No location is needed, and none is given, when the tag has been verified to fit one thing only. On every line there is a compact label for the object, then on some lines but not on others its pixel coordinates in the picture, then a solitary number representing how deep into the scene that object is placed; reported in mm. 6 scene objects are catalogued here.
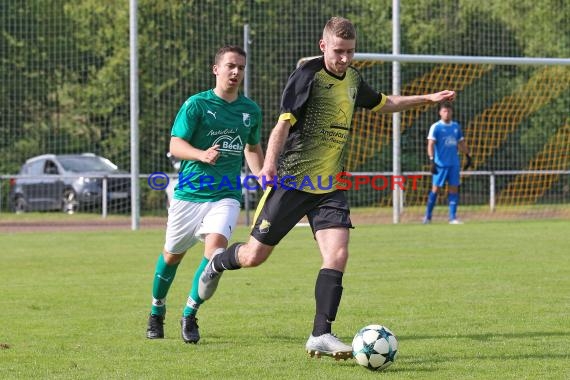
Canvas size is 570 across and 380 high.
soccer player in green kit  15102
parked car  50500
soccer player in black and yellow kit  13227
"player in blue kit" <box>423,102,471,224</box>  39906
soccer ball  12266
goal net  46625
